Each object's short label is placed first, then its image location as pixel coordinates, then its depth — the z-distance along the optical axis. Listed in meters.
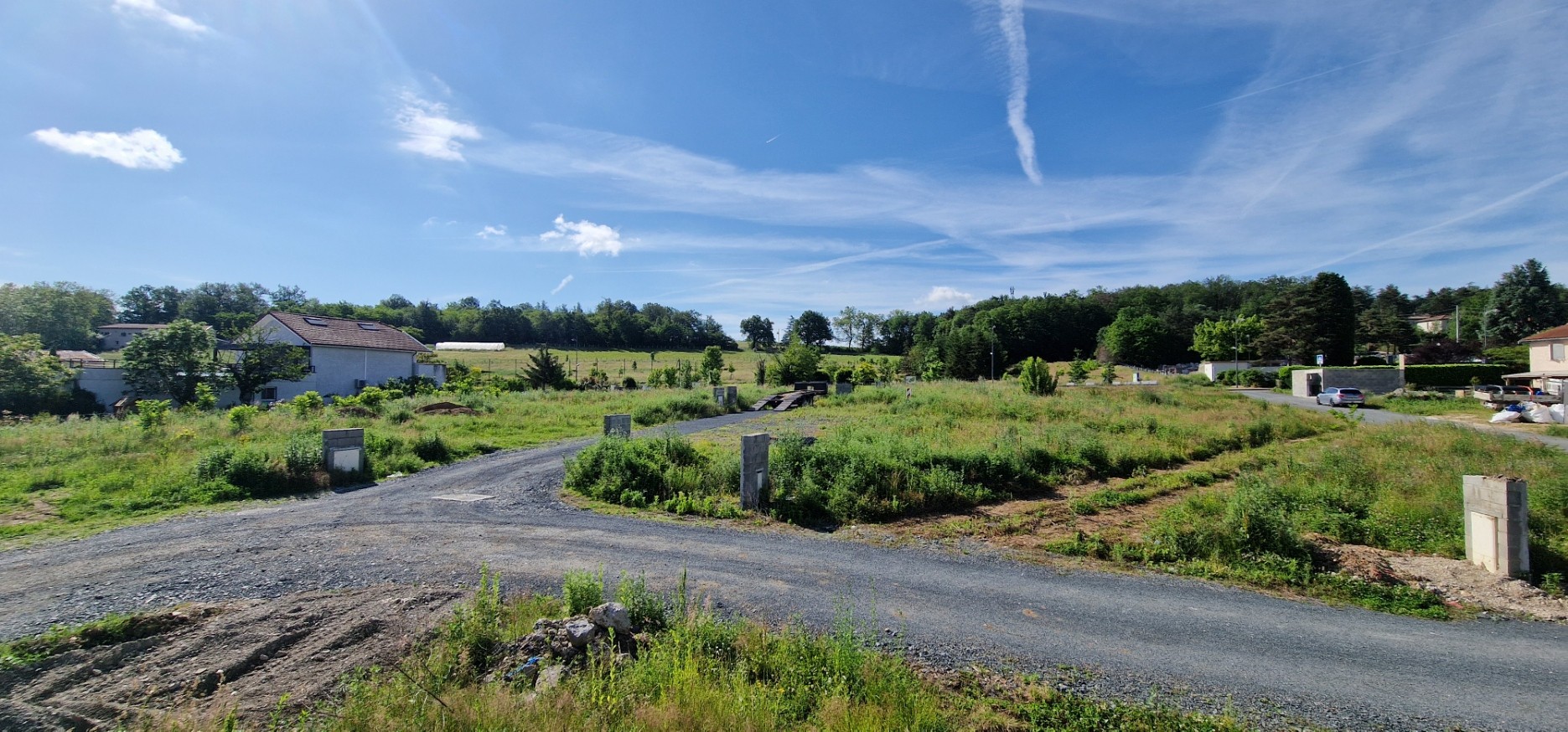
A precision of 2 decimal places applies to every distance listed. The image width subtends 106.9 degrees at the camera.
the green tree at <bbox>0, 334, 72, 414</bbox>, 27.23
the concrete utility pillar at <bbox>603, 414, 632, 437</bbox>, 15.45
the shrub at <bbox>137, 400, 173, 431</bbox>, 15.81
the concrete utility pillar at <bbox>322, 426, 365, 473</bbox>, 12.83
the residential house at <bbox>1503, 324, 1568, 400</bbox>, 33.06
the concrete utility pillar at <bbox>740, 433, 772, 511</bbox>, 10.23
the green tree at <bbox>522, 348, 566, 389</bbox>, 43.94
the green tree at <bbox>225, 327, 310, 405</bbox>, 33.28
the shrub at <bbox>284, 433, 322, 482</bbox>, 12.29
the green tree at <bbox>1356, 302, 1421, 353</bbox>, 70.31
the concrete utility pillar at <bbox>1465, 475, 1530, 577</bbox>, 6.75
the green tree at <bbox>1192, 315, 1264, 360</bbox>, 64.62
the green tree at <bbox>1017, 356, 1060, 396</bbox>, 33.41
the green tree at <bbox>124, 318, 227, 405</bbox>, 29.20
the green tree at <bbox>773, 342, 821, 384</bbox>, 48.28
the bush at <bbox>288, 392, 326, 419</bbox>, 20.51
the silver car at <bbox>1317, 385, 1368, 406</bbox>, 29.86
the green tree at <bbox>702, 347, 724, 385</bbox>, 51.16
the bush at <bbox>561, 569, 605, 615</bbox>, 5.62
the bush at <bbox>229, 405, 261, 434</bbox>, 16.33
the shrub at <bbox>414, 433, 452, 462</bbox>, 15.56
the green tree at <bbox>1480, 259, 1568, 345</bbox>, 59.09
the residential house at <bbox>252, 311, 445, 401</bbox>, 37.22
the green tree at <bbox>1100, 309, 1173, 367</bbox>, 85.06
